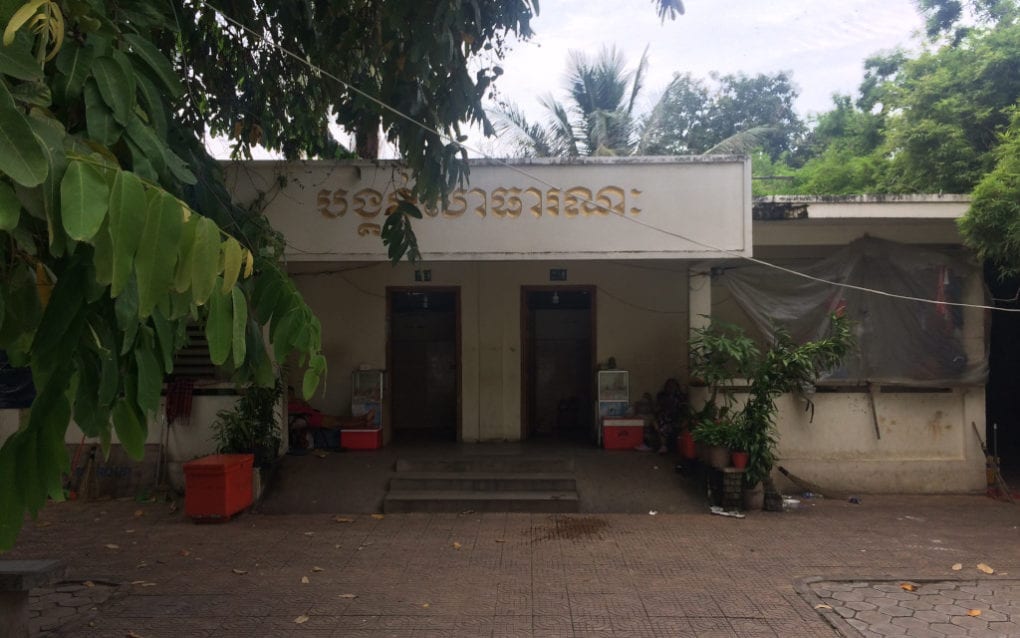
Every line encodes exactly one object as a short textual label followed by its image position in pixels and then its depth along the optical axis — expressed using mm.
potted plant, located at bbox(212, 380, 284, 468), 8805
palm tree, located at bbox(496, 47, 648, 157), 19688
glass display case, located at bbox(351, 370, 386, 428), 10172
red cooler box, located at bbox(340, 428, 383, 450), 9984
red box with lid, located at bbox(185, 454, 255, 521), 7945
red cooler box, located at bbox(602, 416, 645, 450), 10047
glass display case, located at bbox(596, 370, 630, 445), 10258
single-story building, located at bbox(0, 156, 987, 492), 8594
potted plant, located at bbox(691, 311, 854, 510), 8406
